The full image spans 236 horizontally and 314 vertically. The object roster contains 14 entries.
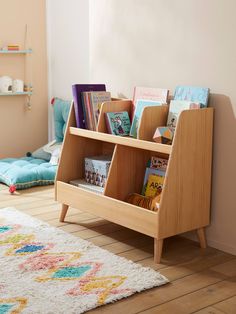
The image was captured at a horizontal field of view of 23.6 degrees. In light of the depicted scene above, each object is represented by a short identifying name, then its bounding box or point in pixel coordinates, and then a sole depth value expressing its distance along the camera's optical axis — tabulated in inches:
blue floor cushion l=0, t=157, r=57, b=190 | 151.7
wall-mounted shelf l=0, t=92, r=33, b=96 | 172.9
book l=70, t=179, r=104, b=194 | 116.4
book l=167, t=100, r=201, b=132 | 103.9
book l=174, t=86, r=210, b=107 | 104.7
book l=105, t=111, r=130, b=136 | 112.4
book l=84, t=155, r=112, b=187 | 118.4
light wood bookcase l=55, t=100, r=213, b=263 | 100.0
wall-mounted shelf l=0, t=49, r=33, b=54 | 171.4
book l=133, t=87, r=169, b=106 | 113.0
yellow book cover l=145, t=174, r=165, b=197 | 111.4
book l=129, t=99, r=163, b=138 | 111.1
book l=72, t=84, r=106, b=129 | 119.0
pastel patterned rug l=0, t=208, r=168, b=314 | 85.2
